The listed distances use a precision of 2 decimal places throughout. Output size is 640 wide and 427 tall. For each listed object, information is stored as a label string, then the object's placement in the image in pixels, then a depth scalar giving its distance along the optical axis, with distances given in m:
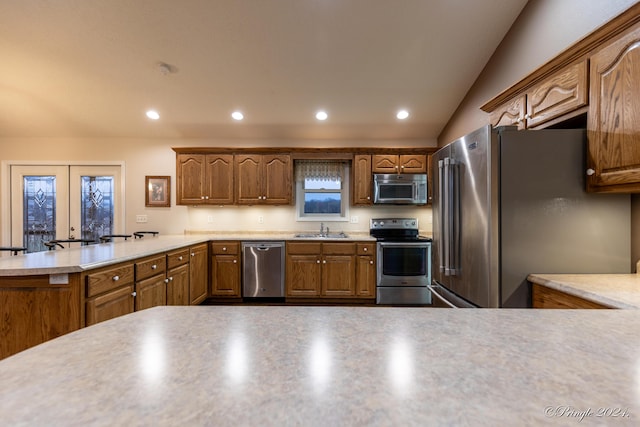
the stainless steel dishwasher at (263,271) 3.61
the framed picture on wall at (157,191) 4.24
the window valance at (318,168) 4.16
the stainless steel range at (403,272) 3.58
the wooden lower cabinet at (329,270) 3.59
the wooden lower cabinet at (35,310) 1.64
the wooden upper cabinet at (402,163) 3.95
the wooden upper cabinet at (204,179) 3.92
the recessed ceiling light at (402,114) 3.72
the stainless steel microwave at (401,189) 3.92
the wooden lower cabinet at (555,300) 1.32
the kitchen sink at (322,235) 3.78
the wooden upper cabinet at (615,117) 1.33
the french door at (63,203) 4.18
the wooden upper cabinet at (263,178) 3.93
